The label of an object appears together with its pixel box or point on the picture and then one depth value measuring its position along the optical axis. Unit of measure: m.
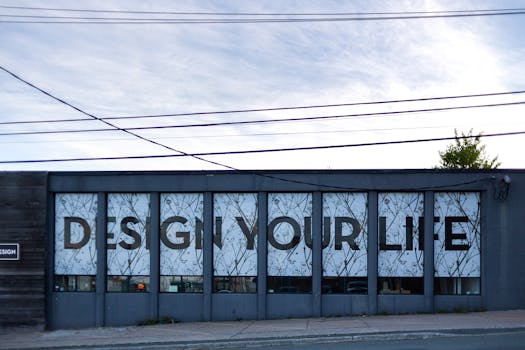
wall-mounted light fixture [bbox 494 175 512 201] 21.44
